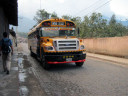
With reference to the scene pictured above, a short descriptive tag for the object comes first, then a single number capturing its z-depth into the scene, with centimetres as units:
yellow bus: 838
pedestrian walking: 743
